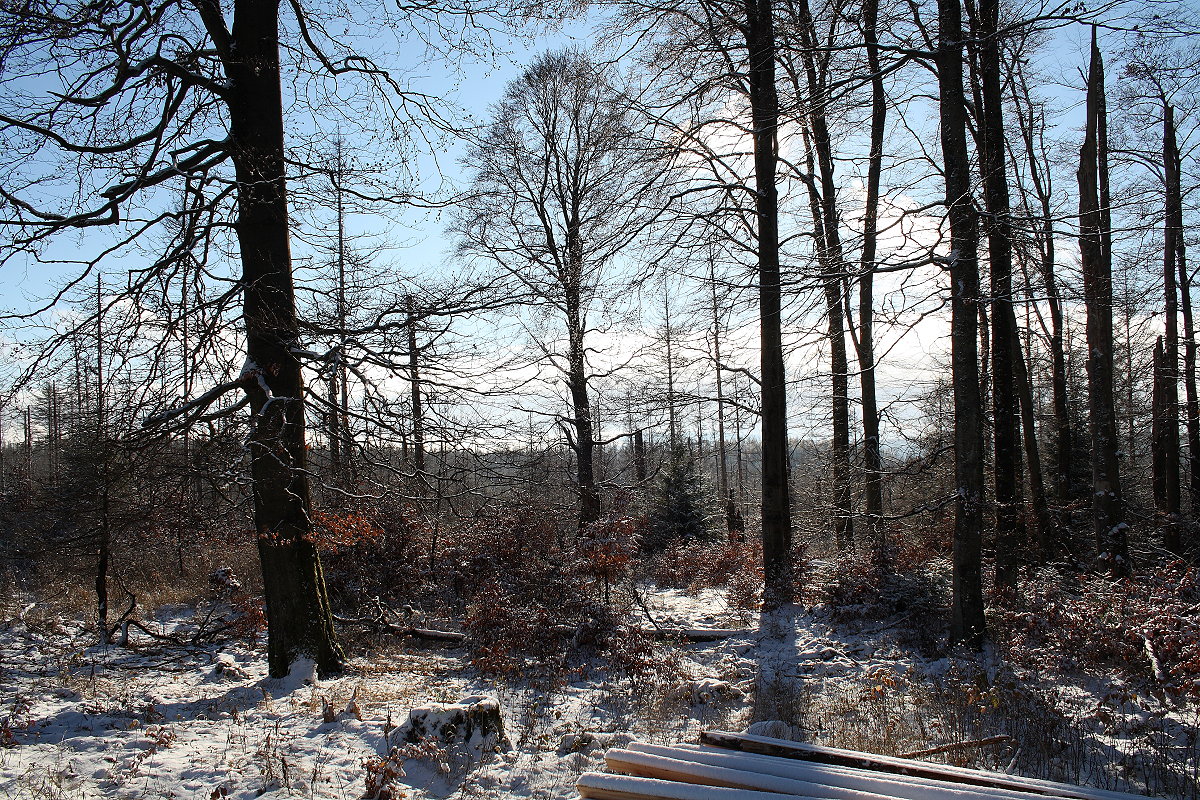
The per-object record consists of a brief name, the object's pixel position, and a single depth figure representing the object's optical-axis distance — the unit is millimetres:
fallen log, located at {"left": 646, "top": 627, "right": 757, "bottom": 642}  9438
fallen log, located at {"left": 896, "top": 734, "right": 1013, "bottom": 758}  4797
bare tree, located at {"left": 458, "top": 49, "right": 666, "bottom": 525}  15602
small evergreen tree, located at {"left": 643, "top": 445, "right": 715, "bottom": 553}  18906
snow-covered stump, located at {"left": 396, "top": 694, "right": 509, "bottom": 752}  5398
